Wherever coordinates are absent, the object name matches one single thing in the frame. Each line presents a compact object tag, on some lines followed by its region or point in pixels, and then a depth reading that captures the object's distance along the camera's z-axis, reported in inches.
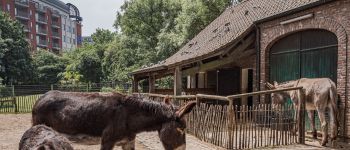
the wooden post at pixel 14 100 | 905.5
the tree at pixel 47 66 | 1868.1
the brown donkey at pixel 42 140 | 169.2
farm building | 394.6
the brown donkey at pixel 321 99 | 370.6
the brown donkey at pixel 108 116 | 229.3
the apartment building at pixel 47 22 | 2645.2
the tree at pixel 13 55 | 1563.7
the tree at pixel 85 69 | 1715.1
